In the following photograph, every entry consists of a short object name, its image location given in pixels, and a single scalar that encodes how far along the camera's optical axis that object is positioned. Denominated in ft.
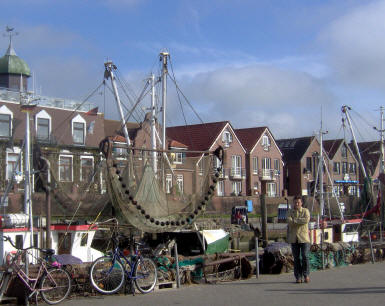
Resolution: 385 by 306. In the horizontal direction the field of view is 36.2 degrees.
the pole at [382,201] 94.58
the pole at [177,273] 42.34
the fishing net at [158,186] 47.73
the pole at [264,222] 90.36
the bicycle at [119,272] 37.86
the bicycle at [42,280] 34.53
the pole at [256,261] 47.00
